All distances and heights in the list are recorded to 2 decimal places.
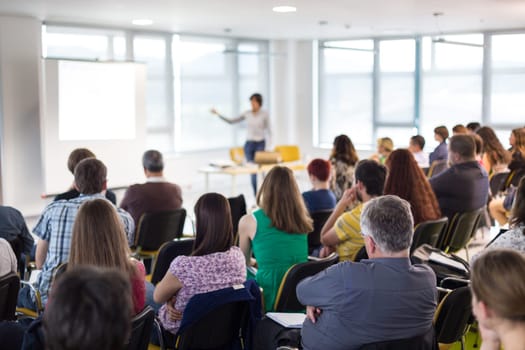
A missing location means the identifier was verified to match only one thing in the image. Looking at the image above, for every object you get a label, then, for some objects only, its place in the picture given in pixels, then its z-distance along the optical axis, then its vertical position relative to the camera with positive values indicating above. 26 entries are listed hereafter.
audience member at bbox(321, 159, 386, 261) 4.16 -0.62
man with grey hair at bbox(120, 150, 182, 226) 5.50 -0.62
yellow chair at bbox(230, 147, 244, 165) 10.10 -0.56
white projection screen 9.13 +0.03
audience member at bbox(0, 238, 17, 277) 3.40 -0.70
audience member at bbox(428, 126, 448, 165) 8.91 -0.37
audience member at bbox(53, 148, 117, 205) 5.27 -0.29
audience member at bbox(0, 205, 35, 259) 4.44 -0.72
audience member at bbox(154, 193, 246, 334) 3.22 -0.69
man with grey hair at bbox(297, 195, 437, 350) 2.58 -0.67
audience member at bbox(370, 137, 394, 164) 8.88 -0.38
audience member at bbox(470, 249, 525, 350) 1.92 -0.50
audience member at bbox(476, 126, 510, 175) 7.64 -0.42
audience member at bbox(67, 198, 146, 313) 2.89 -0.53
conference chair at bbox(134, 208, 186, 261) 5.28 -0.88
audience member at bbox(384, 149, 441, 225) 4.72 -0.47
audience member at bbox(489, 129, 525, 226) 6.59 -0.69
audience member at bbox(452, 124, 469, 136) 8.54 -0.15
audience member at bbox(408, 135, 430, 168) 9.10 -0.40
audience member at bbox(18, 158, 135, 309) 3.89 -0.64
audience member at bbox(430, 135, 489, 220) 5.55 -0.52
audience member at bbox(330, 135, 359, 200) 6.62 -0.47
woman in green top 3.92 -0.66
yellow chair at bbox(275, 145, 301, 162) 11.25 -0.56
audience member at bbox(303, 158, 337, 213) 5.34 -0.57
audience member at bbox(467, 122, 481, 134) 9.01 -0.12
